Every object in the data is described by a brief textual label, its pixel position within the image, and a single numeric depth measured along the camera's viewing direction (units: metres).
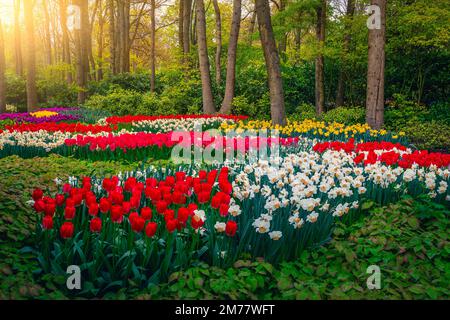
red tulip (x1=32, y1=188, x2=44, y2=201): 3.22
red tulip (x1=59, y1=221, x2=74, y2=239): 2.80
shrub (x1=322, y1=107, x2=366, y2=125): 13.34
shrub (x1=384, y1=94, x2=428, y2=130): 12.91
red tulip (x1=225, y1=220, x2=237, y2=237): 2.88
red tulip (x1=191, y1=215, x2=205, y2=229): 2.89
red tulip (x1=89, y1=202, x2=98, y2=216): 3.04
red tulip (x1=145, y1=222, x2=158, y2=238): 2.77
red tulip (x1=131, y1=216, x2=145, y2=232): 2.82
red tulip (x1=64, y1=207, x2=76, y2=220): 2.94
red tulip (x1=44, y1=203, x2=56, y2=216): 3.06
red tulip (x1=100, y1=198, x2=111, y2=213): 3.10
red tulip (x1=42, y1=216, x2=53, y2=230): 2.90
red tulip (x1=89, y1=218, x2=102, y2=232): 2.81
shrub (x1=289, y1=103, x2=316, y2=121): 15.24
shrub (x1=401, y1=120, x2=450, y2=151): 9.52
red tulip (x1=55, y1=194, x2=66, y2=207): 3.29
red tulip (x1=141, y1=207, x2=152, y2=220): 2.95
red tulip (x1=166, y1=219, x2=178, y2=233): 2.81
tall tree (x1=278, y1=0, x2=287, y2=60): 14.96
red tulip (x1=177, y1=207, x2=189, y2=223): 2.88
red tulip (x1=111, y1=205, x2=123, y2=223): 2.94
